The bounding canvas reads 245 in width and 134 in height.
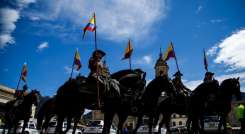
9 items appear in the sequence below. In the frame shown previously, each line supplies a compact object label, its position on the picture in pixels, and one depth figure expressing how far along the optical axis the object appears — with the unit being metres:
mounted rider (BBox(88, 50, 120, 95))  8.31
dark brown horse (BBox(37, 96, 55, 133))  13.25
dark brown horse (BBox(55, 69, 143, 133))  8.31
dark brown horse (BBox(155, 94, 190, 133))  12.01
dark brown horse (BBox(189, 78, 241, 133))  10.53
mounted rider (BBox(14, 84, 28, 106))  14.30
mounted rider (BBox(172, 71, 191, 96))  11.72
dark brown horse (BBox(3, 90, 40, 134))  13.26
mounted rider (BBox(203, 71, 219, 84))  11.85
